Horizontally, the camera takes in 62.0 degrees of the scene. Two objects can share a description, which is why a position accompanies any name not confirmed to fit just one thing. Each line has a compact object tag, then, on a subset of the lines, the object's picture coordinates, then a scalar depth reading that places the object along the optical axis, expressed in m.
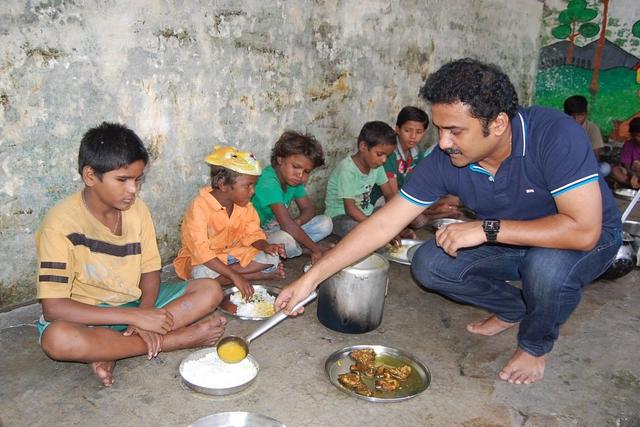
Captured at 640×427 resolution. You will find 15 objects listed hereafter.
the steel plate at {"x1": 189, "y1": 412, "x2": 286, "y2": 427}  1.94
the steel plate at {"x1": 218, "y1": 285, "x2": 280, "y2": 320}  2.84
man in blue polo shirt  2.10
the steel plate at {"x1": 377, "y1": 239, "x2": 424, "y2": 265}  3.72
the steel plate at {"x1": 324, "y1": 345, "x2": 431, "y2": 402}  2.21
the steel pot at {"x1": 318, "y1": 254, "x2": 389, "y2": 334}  2.64
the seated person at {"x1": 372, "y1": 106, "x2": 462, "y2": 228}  4.48
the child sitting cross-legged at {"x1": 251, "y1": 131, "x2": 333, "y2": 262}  3.52
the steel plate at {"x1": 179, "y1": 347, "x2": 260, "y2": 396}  2.14
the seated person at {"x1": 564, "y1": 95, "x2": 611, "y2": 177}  6.12
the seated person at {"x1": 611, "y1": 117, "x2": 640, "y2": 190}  6.40
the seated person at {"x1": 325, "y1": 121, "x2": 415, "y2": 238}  3.93
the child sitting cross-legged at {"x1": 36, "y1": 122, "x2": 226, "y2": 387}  2.13
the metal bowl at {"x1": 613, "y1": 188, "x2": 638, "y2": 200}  6.25
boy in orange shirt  2.96
